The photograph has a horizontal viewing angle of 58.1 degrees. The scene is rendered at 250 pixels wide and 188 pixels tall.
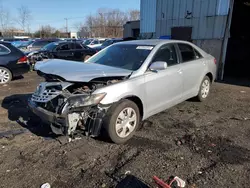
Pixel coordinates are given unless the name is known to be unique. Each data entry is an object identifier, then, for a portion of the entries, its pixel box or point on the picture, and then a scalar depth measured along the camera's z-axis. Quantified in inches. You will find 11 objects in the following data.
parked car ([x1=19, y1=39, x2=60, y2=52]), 590.6
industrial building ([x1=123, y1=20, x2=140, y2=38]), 940.6
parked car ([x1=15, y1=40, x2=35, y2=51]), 594.9
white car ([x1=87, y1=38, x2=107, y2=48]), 879.4
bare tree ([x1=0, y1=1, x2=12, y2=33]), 1521.9
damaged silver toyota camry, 131.6
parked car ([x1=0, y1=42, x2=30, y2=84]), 333.1
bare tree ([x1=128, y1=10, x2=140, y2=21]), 2833.9
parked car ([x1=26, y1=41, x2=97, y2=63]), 473.7
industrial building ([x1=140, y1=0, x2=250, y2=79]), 358.6
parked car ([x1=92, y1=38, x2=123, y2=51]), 689.6
